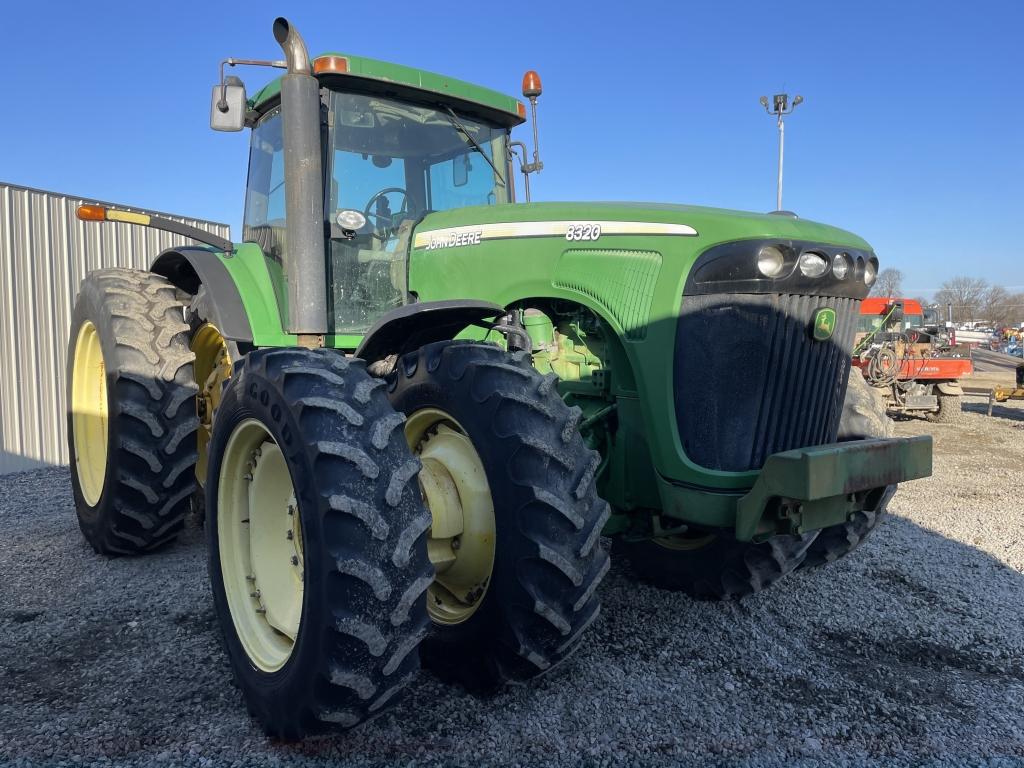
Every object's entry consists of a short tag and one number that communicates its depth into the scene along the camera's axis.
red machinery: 10.32
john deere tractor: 2.09
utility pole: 20.50
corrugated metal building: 6.85
